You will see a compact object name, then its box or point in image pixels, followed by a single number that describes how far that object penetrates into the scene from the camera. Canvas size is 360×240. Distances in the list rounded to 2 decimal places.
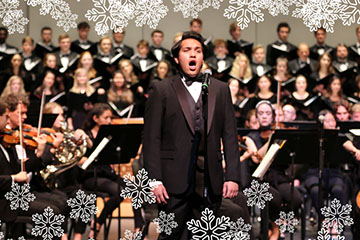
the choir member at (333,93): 12.72
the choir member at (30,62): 12.53
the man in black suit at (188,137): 7.06
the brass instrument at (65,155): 9.33
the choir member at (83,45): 12.88
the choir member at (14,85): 11.82
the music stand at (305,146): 9.00
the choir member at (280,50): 13.61
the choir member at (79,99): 12.17
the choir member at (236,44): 13.27
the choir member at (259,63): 13.05
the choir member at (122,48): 12.91
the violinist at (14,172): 8.20
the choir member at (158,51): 12.90
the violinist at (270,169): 9.33
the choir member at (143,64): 13.06
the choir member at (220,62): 12.63
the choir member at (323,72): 13.16
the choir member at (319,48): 13.80
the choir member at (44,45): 12.51
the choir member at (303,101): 12.96
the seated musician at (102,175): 10.34
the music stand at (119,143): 9.27
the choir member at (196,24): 11.79
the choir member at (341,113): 11.32
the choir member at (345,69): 13.26
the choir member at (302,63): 13.50
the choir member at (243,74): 12.86
